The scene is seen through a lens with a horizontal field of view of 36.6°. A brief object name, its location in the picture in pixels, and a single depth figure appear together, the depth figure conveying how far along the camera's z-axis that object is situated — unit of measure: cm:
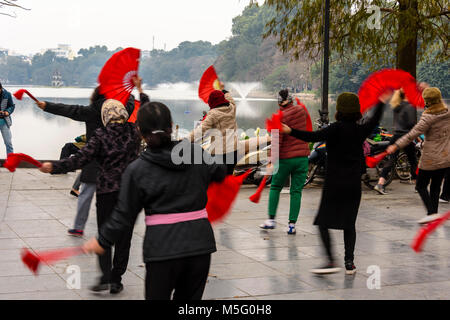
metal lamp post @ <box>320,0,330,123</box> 1294
